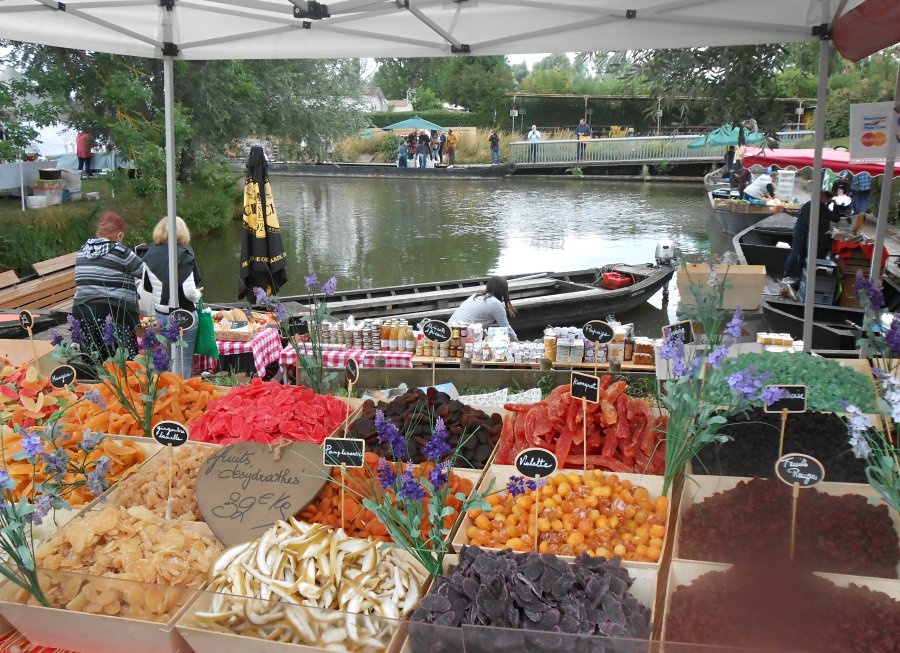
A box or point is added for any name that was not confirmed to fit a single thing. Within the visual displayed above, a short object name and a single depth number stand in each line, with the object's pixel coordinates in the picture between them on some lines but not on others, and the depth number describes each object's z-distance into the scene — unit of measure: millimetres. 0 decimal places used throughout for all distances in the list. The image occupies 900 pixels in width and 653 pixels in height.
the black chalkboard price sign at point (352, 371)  3228
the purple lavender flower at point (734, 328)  2332
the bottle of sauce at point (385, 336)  5602
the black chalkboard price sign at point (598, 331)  3246
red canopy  10875
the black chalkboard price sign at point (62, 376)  3141
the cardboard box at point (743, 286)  6738
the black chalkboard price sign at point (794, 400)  2314
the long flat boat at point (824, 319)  5762
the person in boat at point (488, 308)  5887
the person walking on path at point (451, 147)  27359
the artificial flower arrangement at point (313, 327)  3566
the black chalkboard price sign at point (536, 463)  2215
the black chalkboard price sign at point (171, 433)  2639
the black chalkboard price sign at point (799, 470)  2100
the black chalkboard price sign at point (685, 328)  3018
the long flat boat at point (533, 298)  7824
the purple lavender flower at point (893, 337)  2215
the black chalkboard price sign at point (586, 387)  2666
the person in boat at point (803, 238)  8773
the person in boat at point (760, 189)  14539
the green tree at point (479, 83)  33312
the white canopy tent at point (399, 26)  3617
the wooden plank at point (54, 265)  8292
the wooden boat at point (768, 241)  10281
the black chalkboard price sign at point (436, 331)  3654
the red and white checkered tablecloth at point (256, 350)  5391
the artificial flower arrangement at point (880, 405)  1791
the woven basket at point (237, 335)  5555
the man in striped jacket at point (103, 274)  4613
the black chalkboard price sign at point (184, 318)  3744
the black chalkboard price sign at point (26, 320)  3881
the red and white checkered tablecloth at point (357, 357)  5246
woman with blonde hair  4980
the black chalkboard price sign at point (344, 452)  2324
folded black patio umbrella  6148
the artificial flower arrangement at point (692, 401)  2340
